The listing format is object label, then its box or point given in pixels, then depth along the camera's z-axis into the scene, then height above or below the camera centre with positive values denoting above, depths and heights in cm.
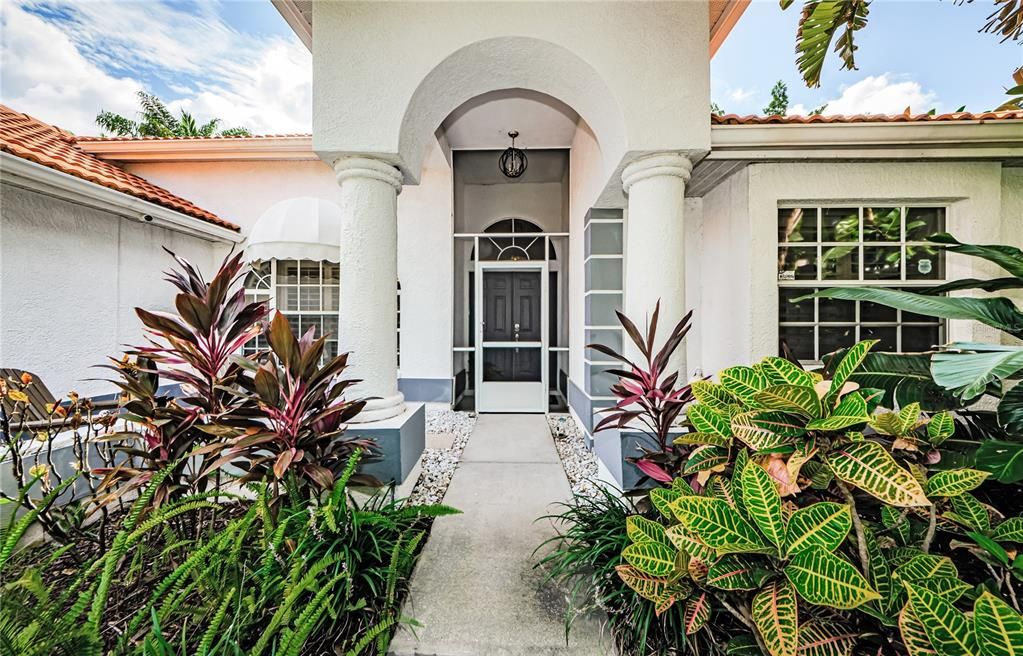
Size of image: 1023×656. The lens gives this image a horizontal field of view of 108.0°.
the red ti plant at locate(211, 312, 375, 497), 258 -68
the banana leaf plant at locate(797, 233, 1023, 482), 155 -17
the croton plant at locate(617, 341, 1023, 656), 142 -92
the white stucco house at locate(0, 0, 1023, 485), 344 +159
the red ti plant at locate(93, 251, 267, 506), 265 -41
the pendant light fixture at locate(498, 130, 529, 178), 680 +305
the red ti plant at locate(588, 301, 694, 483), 293 -52
